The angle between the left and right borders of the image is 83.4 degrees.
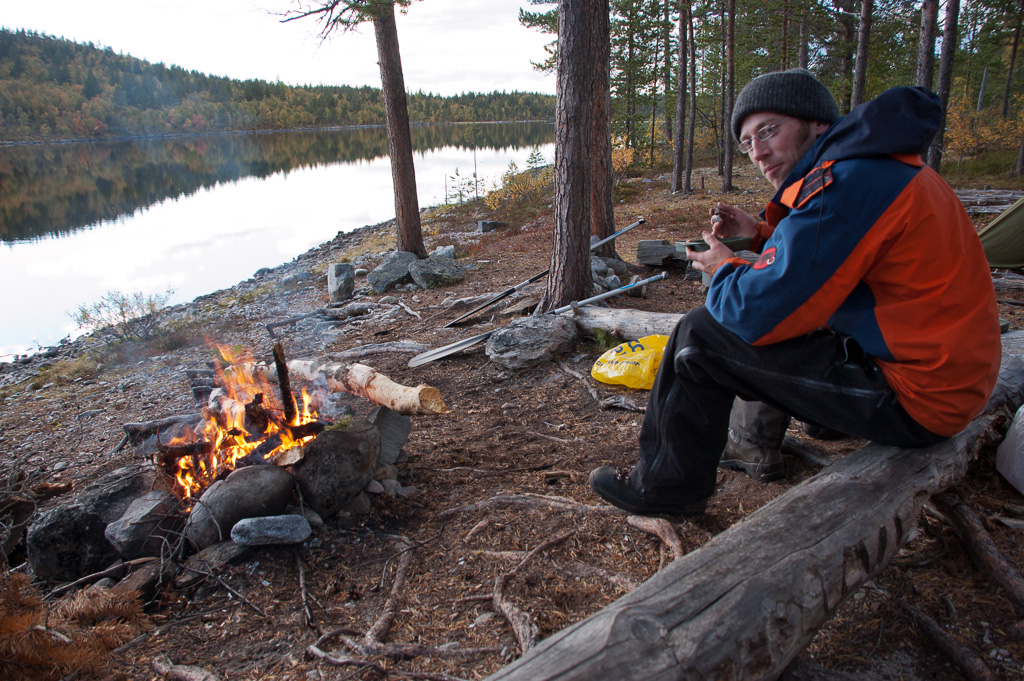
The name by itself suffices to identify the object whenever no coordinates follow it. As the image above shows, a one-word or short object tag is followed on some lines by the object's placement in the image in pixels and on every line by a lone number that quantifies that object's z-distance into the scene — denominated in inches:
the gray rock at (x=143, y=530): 117.9
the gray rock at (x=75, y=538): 119.5
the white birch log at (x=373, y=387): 151.7
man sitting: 68.7
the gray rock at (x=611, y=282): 276.1
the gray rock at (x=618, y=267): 307.9
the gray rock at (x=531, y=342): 207.5
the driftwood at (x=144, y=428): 176.7
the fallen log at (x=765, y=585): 54.6
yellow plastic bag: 178.2
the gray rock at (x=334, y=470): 124.6
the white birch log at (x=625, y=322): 201.6
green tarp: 285.4
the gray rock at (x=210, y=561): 109.2
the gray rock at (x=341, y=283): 384.5
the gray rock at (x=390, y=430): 143.3
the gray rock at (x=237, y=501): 118.0
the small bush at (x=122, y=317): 367.9
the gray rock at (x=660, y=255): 315.6
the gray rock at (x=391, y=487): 133.4
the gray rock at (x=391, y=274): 382.3
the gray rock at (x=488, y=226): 621.5
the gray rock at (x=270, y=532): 112.7
